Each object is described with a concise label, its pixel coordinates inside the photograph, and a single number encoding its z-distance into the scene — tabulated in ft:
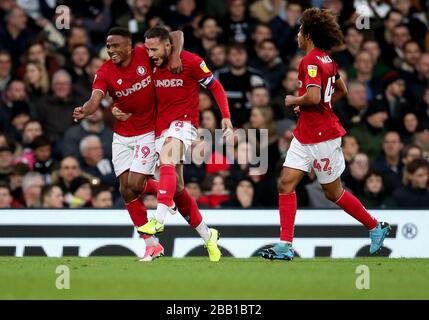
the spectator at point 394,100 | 62.08
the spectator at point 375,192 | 55.98
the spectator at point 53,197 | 54.19
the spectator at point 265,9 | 67.26
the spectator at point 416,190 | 56.29
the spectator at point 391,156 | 59.47
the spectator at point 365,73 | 64.39
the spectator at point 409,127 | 61.52
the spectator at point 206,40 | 64.18
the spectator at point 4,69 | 61.87
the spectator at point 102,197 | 53.83
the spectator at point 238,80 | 61.41
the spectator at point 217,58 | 62.69
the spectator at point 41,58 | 61.52
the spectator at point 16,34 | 63.77
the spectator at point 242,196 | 55.21
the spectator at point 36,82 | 61.36
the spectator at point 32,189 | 55.21
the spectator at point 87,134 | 59.16
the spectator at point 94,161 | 57.98
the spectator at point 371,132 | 60.39
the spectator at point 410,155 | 57.93
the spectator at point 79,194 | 54.80
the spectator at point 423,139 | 61.21
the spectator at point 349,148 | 58.80
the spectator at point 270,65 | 63.72
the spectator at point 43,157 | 57.26
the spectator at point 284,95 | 61.82
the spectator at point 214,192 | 55.36
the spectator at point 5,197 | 54.75
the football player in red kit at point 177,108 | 42.29
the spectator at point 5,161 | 57.11
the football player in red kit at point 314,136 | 41.55
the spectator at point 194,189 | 55.67
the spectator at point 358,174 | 57.36
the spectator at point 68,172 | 56.18
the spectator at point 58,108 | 60.34
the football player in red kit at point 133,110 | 42.65
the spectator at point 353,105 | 61.82
